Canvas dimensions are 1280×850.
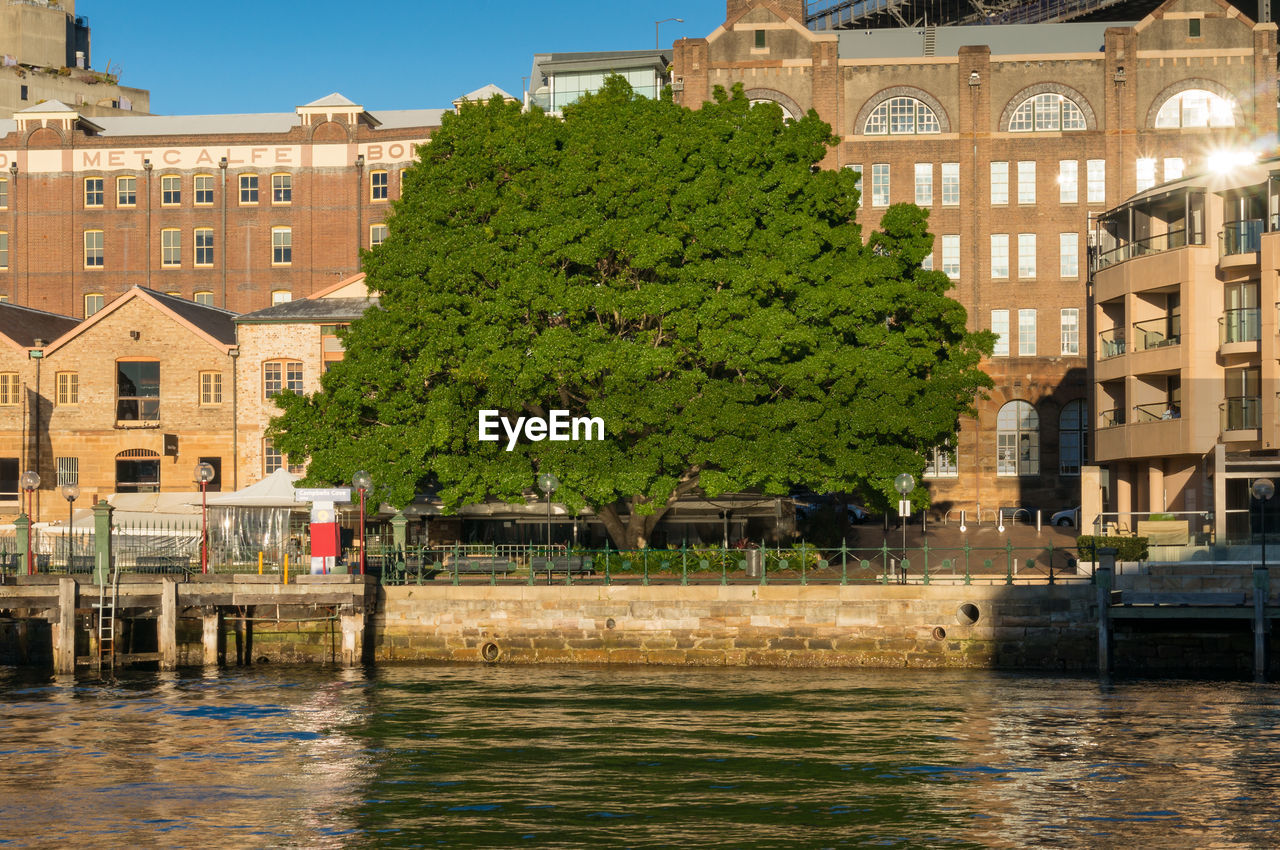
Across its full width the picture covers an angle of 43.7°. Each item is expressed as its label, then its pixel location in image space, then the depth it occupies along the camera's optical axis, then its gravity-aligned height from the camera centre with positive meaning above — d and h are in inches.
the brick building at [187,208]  3486.7 +602.7
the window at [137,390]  2492.6 +146.9
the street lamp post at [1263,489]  1631.4 -10.3
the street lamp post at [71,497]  1759.7 -15.1
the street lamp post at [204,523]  1722.4 -44.6
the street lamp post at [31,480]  1867.6 +4.9
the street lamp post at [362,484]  1721.2 -1.2
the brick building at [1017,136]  2945.4 +644.0
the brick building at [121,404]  2464.3 +124.7
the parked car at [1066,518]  2758.4 -66.1
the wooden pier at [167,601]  1665.8 -123.0
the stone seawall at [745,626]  1628.9 -150.4
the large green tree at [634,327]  1812.3 +181.5
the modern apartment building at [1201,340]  1929.1 +177.2
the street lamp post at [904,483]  1742.1 -2.9
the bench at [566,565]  1790.1 -93.7
